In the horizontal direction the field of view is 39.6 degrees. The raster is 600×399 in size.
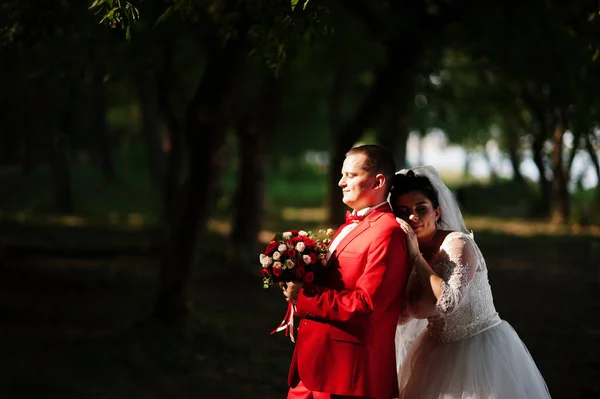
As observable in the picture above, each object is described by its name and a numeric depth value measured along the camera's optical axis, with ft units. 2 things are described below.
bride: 15.38
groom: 14.23
